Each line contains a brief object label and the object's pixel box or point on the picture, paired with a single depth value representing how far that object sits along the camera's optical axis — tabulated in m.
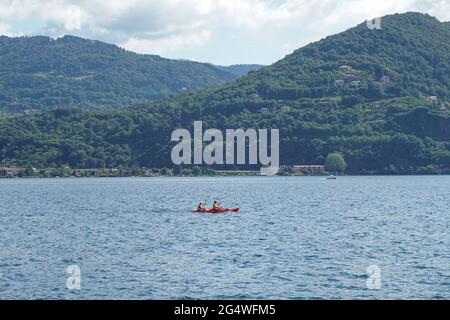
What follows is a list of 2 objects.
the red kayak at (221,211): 109.08
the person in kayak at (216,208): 109.04
